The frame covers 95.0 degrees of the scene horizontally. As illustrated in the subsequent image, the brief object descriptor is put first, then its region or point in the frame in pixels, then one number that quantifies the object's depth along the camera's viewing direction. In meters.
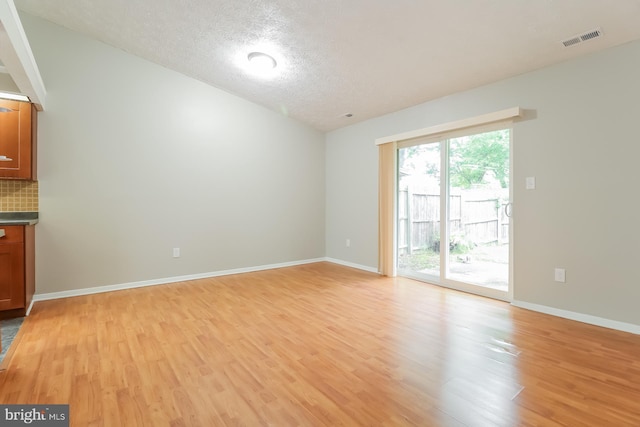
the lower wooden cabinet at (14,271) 2.75
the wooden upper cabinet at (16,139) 2.97
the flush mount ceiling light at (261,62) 3.44
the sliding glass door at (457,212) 3.43
